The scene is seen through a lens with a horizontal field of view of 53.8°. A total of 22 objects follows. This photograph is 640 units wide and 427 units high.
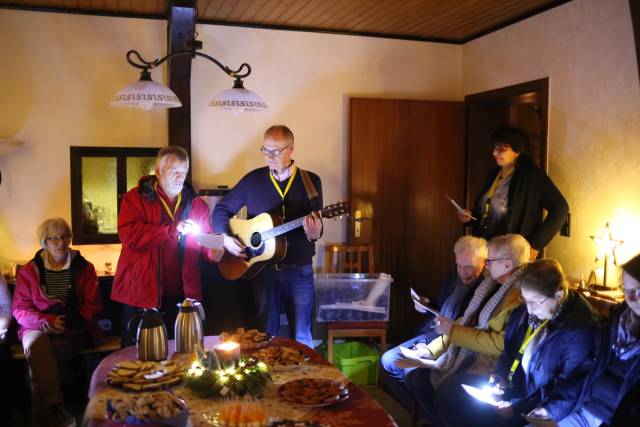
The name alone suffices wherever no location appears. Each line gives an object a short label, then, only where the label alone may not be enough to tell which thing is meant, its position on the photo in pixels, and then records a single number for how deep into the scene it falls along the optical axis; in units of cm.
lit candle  220
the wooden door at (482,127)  490
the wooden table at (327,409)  188
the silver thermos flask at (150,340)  239
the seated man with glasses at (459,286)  303
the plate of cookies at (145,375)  210
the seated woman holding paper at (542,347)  221
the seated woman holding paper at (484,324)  264
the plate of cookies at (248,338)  254
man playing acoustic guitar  333
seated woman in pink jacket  328
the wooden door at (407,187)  477
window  427
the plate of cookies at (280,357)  232
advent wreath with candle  204
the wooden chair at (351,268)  411
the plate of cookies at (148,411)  181
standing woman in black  365
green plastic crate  408
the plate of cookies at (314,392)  198
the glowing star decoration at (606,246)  355
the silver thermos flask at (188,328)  249
